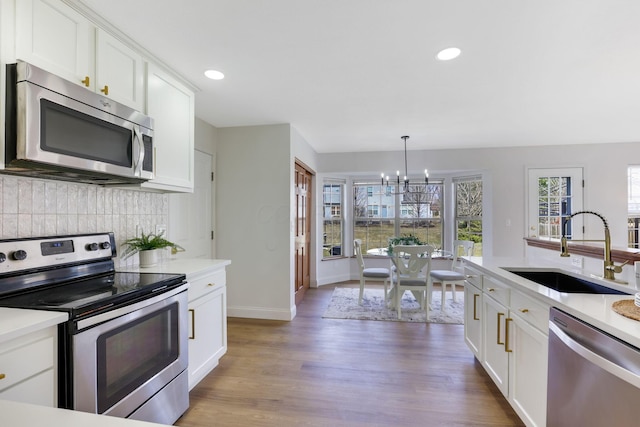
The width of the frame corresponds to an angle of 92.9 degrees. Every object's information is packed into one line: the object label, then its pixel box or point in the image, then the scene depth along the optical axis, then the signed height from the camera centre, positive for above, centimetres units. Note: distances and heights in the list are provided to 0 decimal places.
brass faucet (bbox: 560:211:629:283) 170 -29
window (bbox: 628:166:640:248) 469 +18
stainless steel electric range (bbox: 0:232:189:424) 120 -49
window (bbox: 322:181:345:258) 581 -6
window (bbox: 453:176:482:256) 534 +9
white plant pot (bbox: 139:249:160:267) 221 -32
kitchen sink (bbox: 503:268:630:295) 188 -45
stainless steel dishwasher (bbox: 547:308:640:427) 99 -60
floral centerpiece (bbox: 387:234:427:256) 398 -36
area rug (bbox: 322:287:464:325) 369 -125
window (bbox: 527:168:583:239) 479 +24
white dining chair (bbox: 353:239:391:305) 416 -82
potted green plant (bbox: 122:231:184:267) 222 -25
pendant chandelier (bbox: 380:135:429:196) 589 +54
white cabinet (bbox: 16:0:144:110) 138 +86
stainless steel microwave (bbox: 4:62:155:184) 128 +40
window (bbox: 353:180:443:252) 590 +4
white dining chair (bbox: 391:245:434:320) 361 -74
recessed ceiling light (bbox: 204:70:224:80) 237 +111
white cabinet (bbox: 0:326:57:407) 99 -53
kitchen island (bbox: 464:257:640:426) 128 -59
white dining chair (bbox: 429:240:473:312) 402 -81
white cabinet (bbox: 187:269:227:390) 206 -80
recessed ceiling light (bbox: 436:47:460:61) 203 +110
